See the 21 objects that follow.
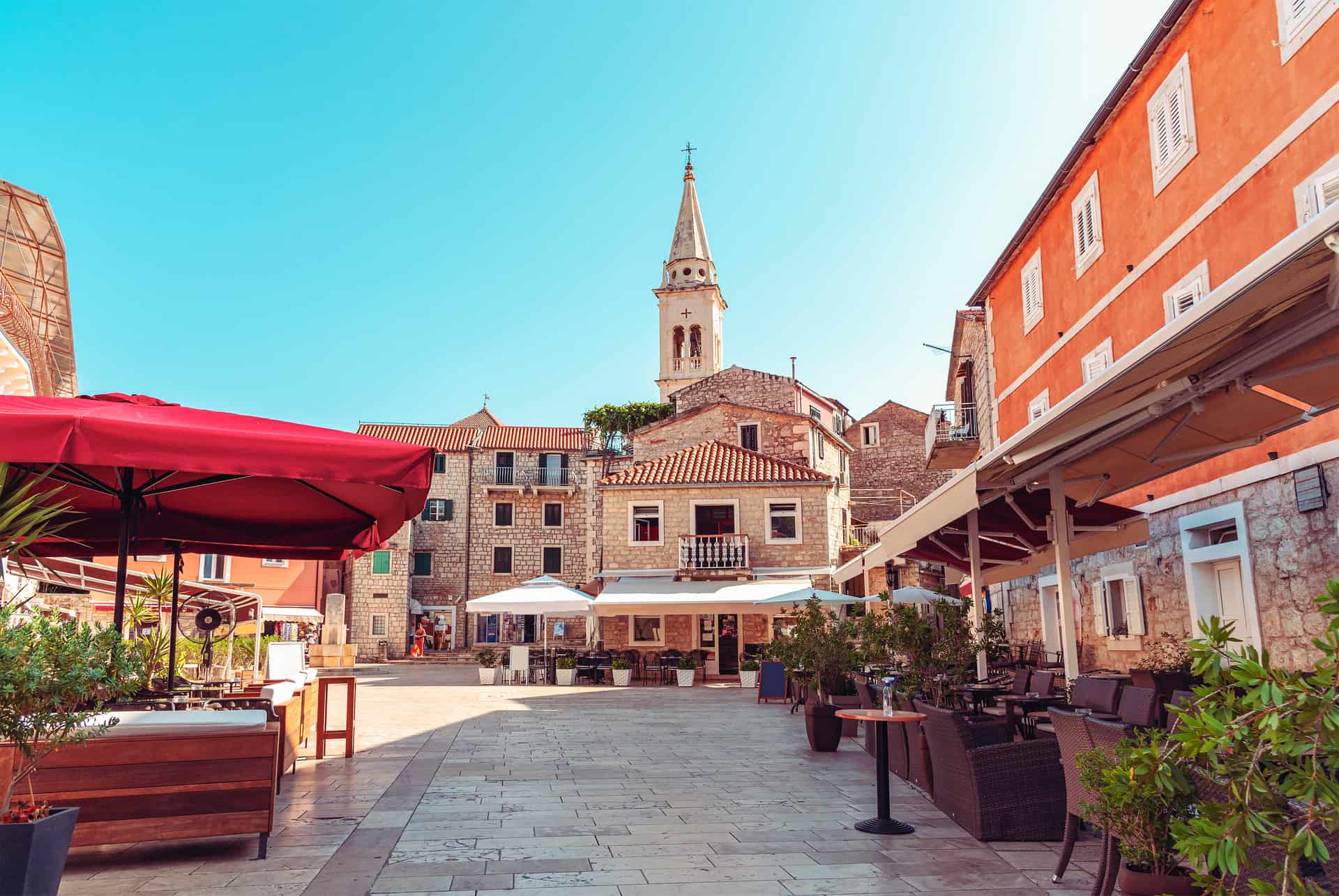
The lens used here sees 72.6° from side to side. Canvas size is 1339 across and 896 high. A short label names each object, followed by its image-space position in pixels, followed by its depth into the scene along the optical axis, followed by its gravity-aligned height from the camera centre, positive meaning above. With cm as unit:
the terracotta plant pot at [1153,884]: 323 -101
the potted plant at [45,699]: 312 -28
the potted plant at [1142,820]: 310 -79
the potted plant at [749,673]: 2067 -145
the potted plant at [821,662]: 930 -62
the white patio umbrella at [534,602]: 2008 +21
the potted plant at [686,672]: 2122 -144
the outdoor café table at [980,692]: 852 -82
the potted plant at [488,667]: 2142 -126
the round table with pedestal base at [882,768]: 540 -97
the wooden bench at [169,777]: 446 -79
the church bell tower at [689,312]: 5009 +1636
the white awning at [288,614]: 2106 +7
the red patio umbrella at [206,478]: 447 +84
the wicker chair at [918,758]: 641 -111
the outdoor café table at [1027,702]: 724 -82
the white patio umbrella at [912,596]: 1956 +20
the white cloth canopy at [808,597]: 1897 +20
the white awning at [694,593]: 2045 +38
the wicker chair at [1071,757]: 412 -72
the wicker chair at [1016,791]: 516 -106
